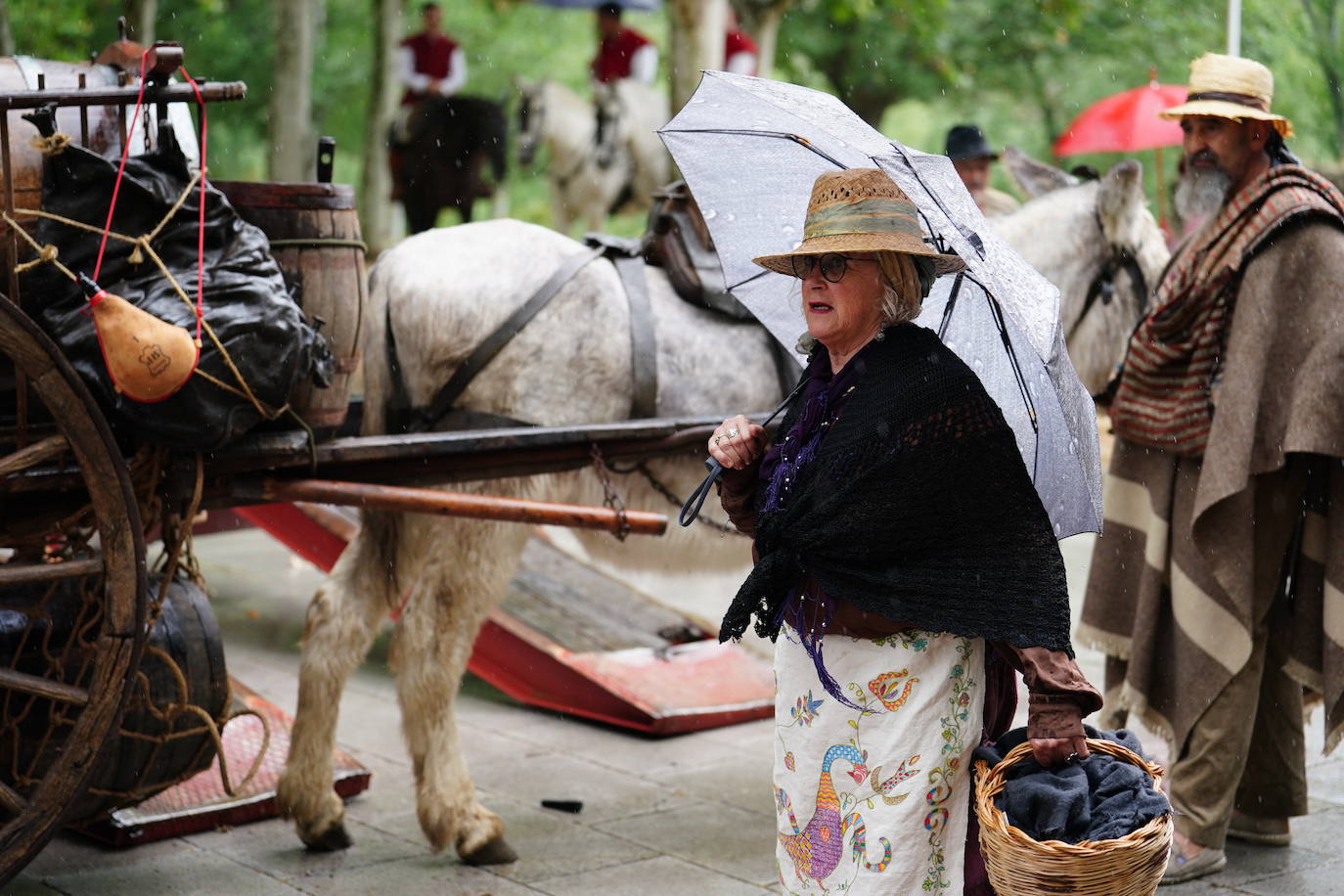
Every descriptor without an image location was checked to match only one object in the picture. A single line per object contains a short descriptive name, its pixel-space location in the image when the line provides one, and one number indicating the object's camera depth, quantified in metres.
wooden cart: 3.41
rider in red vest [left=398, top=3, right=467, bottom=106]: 15.26
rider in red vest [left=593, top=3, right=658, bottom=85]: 16.03
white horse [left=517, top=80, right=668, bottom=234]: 16.11
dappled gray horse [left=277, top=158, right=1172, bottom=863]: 4.67
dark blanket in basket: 2.69
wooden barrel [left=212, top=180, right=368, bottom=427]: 4.10
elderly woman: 2.85
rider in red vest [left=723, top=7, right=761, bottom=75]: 16.06
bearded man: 4.35
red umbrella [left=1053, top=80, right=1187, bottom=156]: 10.23
